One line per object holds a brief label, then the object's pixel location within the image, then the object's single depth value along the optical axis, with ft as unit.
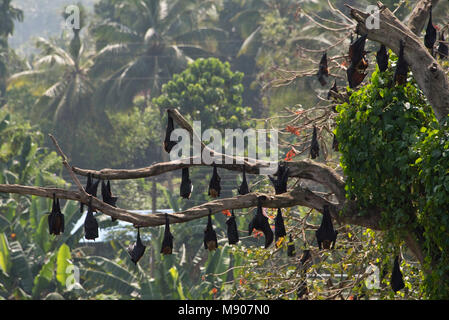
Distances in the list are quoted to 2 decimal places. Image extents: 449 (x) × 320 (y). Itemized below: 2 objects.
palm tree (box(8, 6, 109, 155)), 226.79
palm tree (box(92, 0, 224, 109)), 222.07
